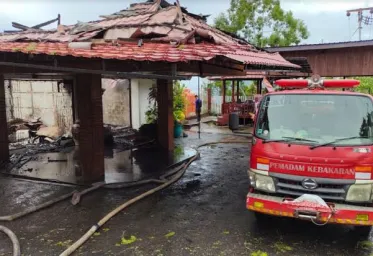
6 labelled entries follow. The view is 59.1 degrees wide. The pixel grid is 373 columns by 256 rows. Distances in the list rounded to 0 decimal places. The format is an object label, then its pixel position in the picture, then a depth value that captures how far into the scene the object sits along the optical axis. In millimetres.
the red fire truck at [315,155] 4582
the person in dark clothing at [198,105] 19031
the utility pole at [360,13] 24578
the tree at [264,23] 22688
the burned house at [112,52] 5836
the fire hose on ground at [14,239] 4785
